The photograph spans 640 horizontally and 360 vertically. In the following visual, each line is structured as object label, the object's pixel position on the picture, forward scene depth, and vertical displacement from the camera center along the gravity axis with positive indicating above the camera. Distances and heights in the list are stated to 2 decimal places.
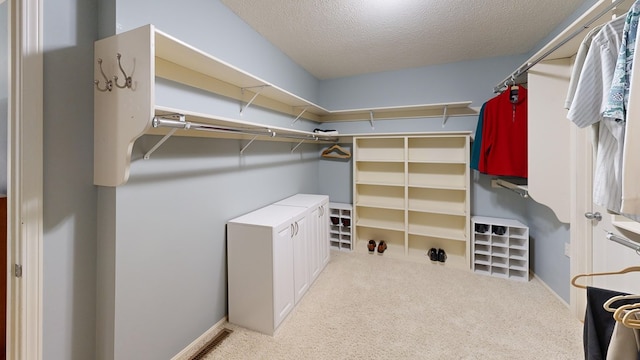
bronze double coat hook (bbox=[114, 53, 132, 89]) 1.16 +0.48
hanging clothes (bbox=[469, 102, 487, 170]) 2.77 +0.40
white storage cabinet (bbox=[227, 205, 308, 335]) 1.86 -0.72
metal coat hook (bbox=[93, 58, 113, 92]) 1.22 +0.48
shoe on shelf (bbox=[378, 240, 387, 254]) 3.30 -0.91
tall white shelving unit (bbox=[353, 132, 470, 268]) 3.11 -0.19
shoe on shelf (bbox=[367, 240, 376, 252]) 3.36 -0.91
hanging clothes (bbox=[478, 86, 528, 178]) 2.43 +0.45
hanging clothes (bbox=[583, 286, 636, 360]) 0.77 -0.46
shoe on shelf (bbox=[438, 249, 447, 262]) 3.08 -0.96
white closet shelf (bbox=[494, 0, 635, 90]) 1.01 +0.89
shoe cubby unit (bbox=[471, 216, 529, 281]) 2.67 -0.77
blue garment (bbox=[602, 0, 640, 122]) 0.78 +0.35
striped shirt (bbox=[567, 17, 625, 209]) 0.84 +0.27
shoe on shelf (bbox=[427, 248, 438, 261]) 3.10 -0.95
